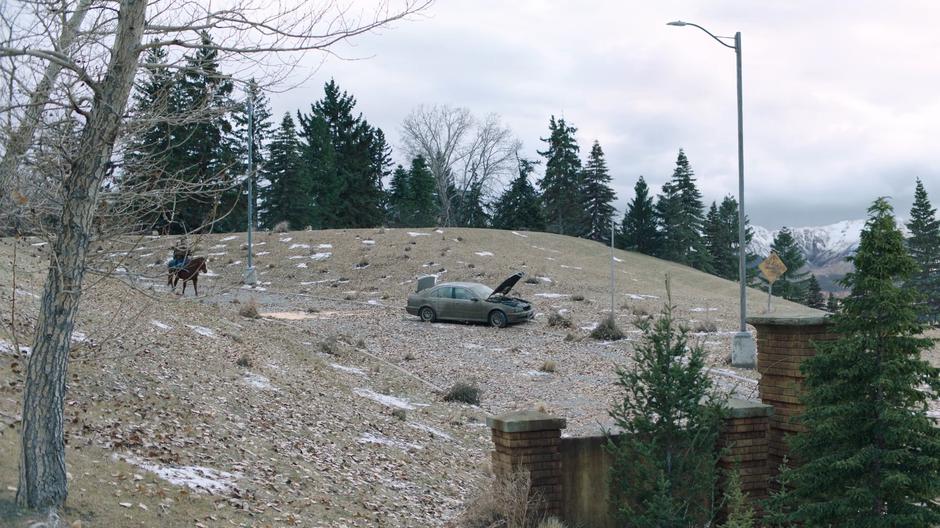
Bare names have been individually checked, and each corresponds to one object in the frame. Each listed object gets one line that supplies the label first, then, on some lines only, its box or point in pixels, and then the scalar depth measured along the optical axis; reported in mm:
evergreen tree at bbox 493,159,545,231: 76875
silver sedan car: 26094
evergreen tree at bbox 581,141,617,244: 78188
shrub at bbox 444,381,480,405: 15625
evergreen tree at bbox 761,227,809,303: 79250
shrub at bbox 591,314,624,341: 23859
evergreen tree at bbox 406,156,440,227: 79062
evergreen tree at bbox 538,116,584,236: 78375
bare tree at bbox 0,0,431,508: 5898
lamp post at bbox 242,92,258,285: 34162
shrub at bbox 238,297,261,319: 20516
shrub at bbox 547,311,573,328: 26344
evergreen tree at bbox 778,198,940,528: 6305
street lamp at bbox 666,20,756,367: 19109
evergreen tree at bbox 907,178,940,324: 62750
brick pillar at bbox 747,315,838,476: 7582
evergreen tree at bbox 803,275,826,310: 71894
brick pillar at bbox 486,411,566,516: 7578
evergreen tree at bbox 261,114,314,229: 65062
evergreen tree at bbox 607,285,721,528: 6871
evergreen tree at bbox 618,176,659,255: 75375
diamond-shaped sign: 21188
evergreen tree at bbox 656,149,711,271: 75375
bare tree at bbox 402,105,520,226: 79062
